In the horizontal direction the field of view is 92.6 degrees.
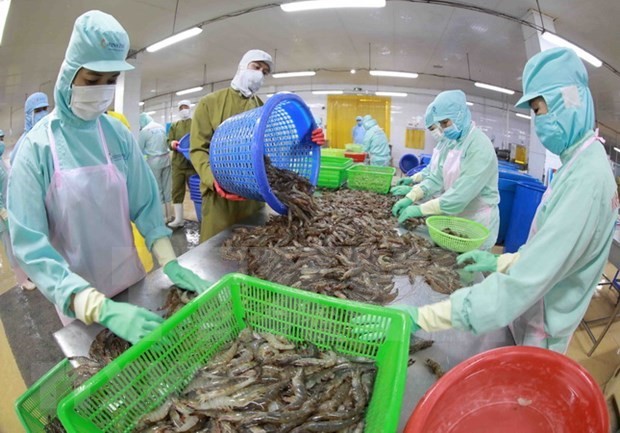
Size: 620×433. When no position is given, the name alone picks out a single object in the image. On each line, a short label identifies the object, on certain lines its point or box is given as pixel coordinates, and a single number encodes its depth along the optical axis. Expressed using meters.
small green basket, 2.46
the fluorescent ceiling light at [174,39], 3.79
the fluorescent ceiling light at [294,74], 6.86
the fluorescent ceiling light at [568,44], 4.18
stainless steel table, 1.33
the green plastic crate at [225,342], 0.89
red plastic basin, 0.91
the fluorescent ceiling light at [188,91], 4.98
